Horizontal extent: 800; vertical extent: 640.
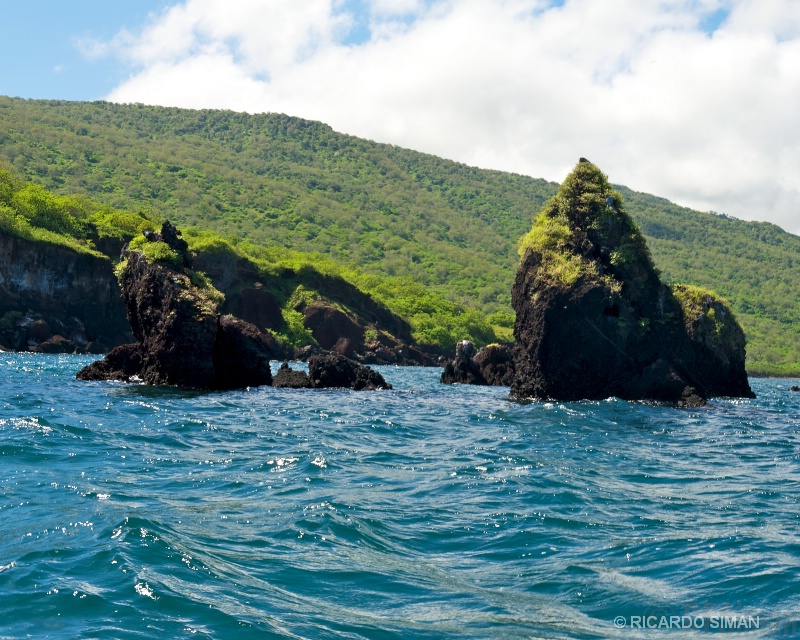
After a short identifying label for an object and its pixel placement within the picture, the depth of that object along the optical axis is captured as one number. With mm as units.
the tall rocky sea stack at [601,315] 30016
